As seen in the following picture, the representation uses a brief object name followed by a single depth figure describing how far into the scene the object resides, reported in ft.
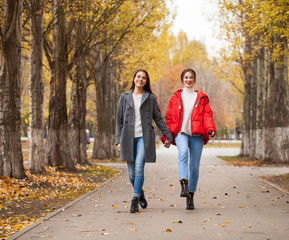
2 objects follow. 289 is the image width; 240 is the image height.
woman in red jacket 25.31
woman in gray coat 24.75
